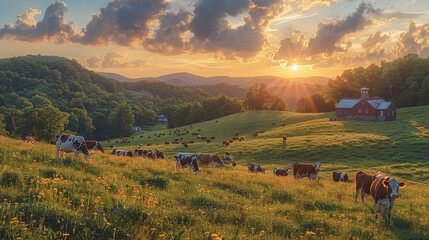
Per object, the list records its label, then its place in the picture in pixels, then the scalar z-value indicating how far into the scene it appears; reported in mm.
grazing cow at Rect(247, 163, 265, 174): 29531
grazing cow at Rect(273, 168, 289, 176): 27942
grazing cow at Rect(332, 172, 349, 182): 23734
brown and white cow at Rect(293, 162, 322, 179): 24172
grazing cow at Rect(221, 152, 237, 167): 35562
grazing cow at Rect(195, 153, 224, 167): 24781
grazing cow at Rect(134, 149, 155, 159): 33781
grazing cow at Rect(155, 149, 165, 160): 36312
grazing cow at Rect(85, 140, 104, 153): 22850
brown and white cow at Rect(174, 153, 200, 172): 18088
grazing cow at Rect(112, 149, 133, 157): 35406
